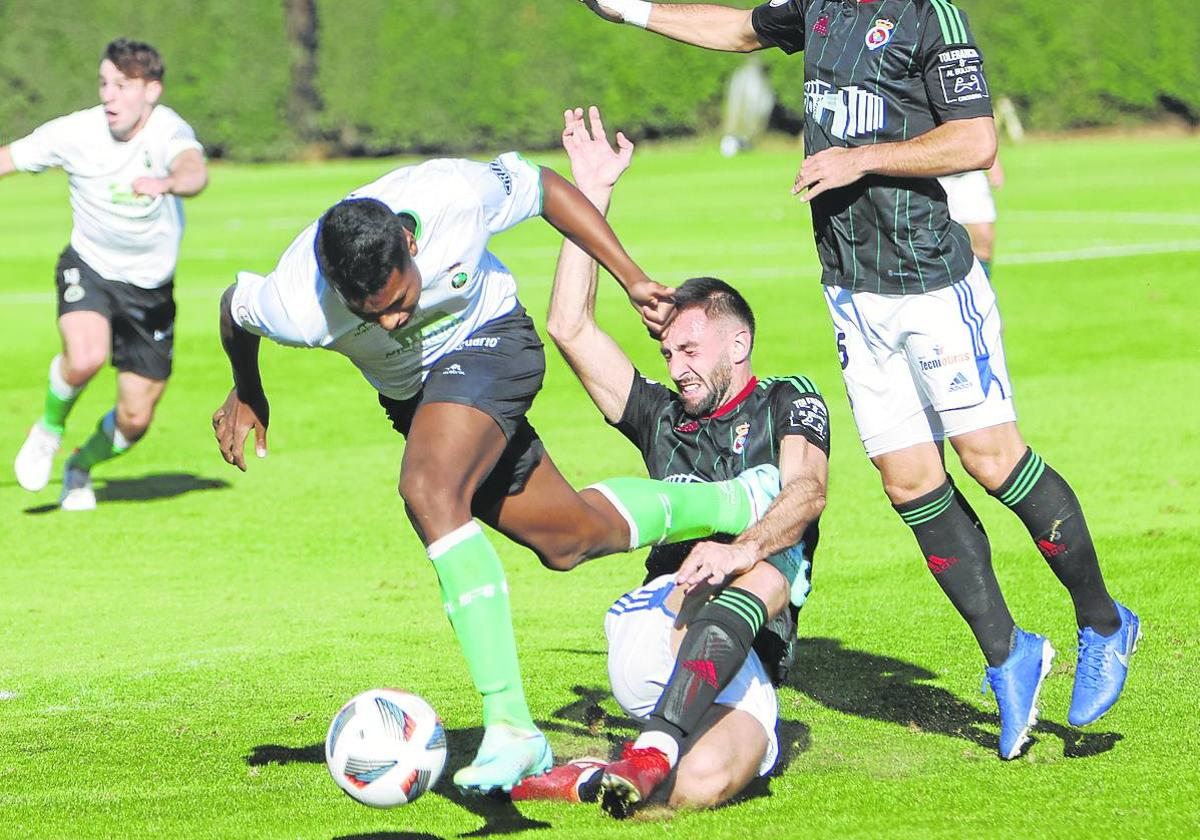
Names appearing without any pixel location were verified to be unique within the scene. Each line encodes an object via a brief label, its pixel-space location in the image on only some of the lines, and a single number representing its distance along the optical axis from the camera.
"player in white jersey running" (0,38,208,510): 22.31
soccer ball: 9.79
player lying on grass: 10.51
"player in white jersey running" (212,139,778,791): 10.15
